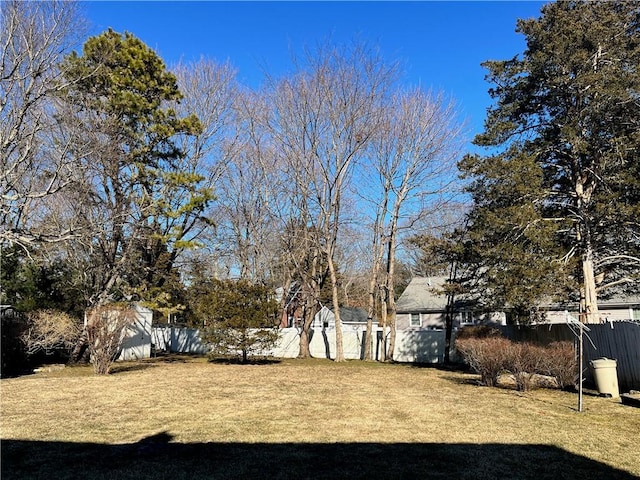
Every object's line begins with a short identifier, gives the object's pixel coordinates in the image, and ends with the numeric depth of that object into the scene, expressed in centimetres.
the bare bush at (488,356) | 1098
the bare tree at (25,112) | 1292
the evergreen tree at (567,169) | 1223
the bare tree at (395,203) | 2131
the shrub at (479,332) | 1541
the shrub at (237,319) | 1764
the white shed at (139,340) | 1986
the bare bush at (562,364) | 1048
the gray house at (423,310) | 2853
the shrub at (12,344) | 1370
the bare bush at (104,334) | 1379
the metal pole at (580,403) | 781
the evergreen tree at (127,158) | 1641
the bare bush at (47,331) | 1414
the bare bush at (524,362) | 1045
